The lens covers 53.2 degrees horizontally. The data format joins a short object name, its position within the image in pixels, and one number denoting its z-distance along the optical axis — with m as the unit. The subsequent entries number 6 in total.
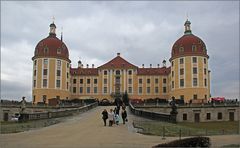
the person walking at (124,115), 19.06
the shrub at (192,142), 8.96
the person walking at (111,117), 17.83
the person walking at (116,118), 18.45
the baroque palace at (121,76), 47.59
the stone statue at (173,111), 21.82
